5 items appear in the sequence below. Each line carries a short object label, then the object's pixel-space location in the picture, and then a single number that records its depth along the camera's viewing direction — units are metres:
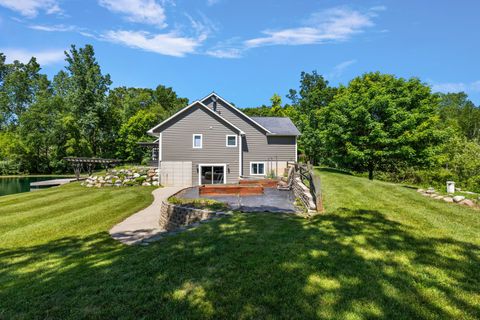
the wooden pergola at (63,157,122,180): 25.56
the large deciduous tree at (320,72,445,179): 19.44
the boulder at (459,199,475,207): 8.48
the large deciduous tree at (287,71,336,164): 37.03
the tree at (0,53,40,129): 49.09
